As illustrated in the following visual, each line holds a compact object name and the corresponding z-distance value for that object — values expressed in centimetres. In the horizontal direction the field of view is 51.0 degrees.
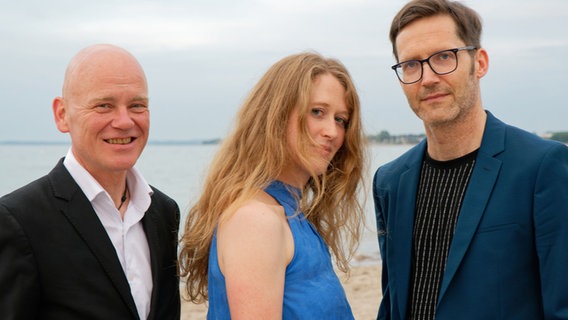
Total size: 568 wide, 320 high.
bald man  236
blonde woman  235
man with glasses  281
